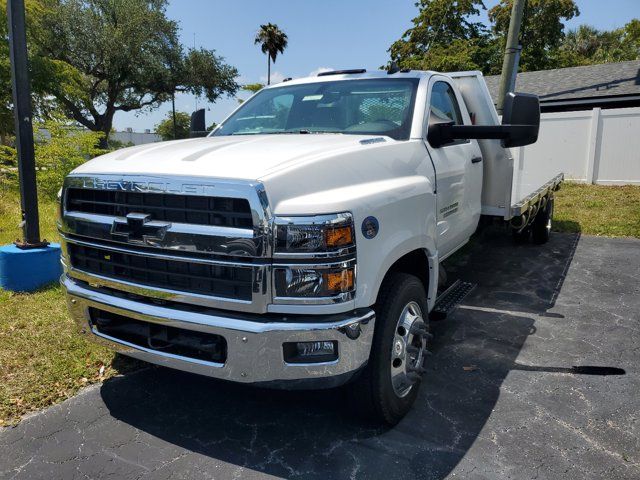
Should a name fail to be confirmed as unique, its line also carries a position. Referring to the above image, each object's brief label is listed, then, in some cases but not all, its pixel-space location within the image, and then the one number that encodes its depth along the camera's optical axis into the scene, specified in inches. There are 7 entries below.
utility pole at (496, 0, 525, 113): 427.8
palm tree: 1914.4
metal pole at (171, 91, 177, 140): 1280.5
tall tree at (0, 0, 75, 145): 505.0
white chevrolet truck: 94.5
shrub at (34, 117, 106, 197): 393.1
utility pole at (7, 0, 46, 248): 197.3
